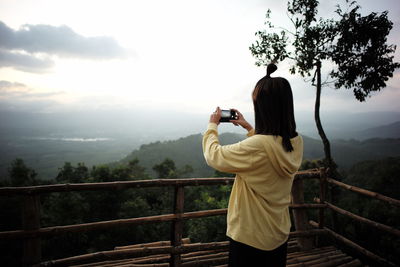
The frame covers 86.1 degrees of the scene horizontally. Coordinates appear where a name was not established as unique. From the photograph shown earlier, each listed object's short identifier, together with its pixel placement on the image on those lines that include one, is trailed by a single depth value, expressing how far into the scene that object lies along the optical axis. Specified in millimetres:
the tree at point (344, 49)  5370
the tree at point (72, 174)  22234
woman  1057
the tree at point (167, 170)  30688
